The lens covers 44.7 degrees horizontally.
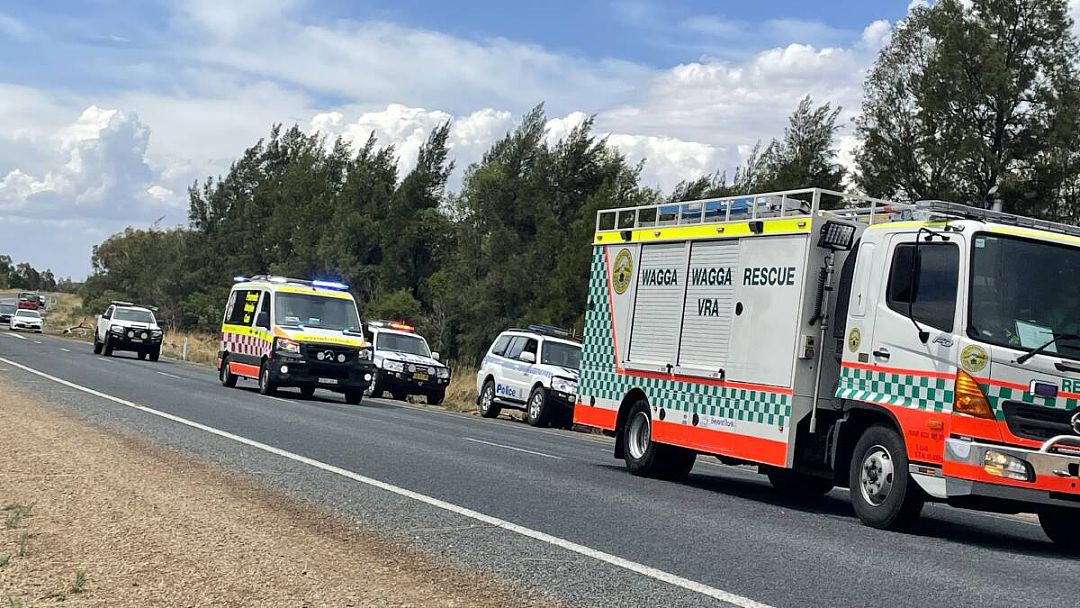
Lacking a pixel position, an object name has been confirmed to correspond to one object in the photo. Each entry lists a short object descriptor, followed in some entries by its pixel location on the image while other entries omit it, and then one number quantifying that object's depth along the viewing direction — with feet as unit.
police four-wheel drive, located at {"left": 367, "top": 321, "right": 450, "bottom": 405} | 106.52
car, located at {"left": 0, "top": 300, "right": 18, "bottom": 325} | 283.85
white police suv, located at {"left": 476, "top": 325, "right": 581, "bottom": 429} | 87.30
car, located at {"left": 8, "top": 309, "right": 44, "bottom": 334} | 241.55
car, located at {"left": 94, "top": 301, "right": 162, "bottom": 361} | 140.97
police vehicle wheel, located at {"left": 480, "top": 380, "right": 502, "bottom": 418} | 95.45
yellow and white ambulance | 86.22
